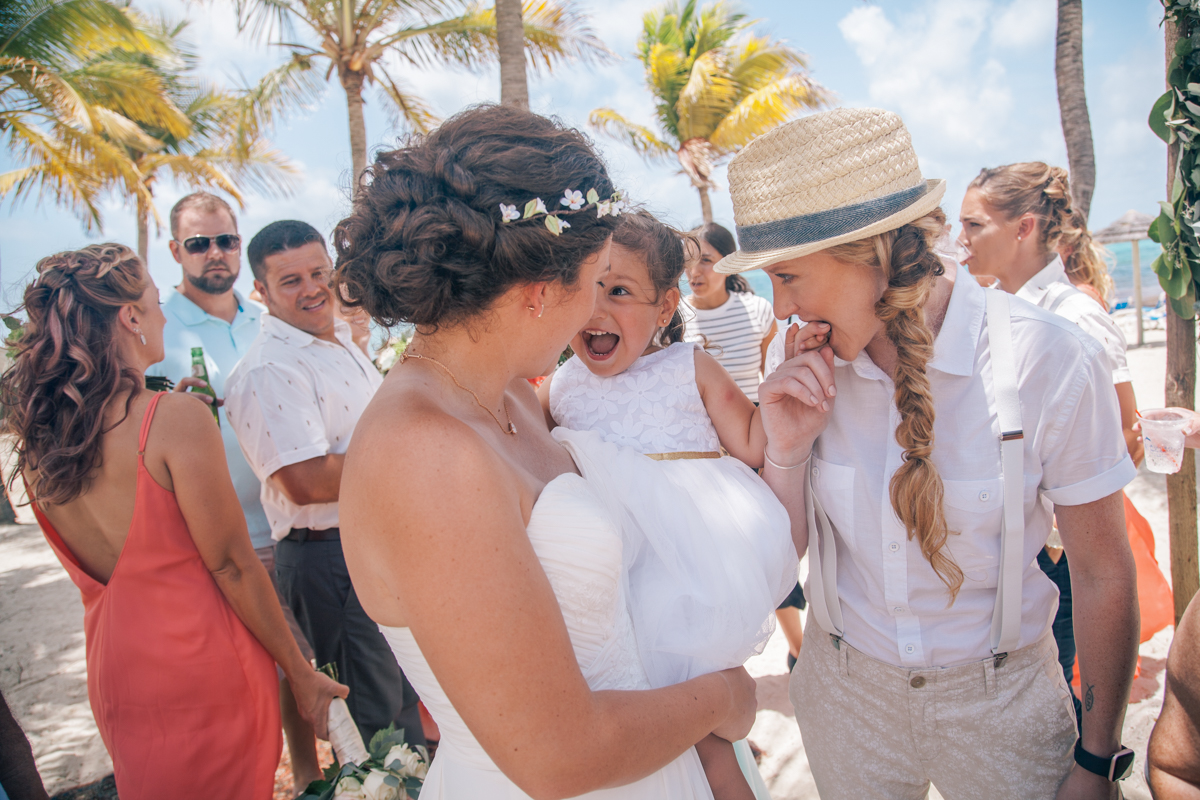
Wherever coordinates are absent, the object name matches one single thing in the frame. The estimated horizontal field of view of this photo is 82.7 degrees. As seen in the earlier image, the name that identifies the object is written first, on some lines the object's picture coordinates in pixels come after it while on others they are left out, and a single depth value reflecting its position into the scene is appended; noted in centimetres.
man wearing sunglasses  402
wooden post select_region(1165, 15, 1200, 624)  346
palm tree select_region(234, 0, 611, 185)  1227
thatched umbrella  1912
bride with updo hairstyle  118
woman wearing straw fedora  163
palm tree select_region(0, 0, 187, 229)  1258
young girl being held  161
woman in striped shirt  534
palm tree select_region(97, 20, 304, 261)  1733
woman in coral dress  234
